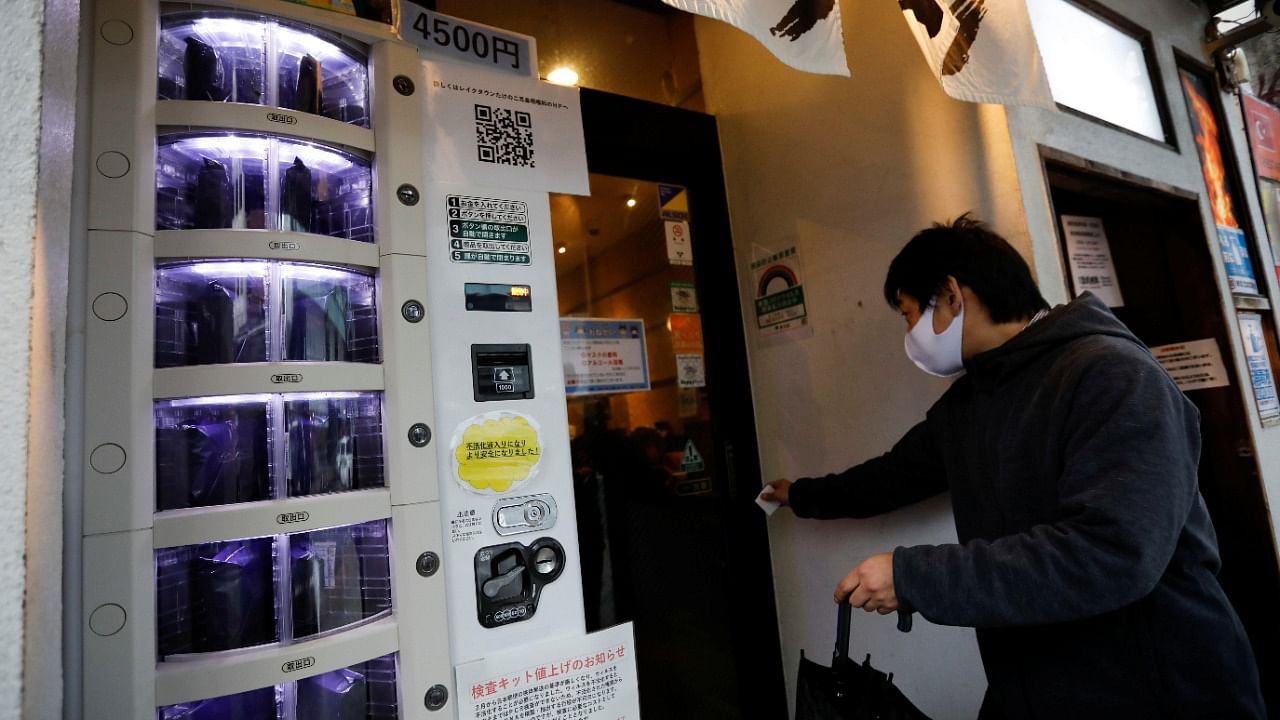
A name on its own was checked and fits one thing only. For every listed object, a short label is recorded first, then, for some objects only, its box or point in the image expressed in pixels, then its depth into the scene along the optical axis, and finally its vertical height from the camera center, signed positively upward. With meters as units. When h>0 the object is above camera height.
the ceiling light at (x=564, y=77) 2.58 +1.41
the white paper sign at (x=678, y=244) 2.68 +0.74
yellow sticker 1.64 -0.01
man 1.21 -0.27
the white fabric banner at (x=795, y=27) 1.62 +0.99
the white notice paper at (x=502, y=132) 1.78 +0.88
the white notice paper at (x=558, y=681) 1.57 -0.58
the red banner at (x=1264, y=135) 3.54 +1.27
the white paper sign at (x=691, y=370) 2.59 +0.23
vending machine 1.25 +0.20
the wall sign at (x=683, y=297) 2.64 +0.52
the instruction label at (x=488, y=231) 1.74 +0.58
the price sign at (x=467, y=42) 1.78 +1.14
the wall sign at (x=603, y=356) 2.35 +0.29
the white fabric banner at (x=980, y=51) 1.88 +1.00
